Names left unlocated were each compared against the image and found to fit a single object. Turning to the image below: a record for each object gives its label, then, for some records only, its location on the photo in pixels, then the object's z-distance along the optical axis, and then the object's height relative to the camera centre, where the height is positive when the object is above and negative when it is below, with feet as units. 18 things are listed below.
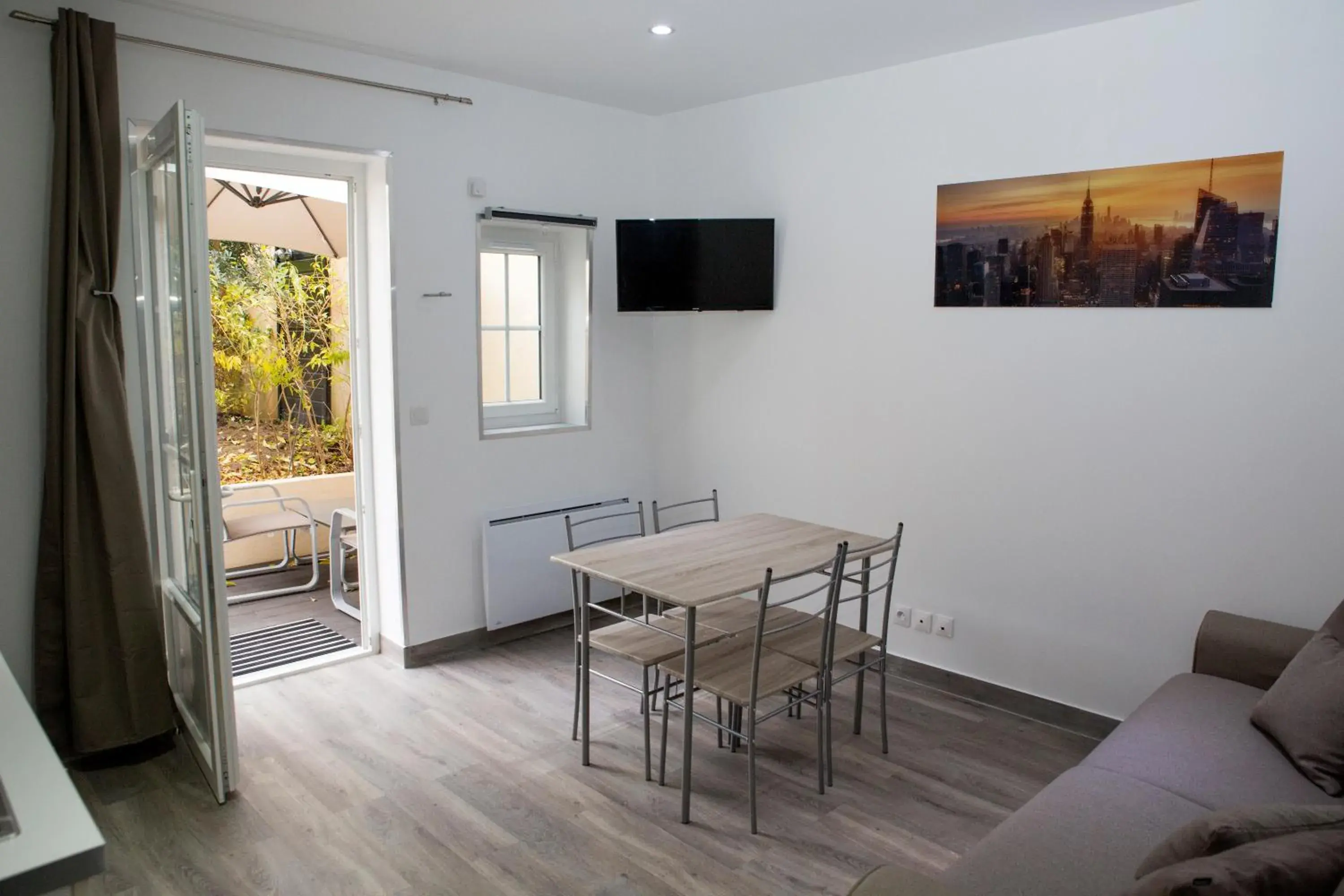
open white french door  8.78 -0.90
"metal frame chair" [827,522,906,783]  10.32 -3.33
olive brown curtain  9.84 -1.38
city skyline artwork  9.93 +1.43
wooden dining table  9.23 -2.38
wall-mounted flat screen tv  14.29 +1.39
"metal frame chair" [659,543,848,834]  9.16 -3.47
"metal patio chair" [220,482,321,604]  16.74 -3.38
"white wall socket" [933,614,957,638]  12.84 -3.88
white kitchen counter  3.80 -2.16
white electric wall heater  14.42 -3.48
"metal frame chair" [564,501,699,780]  10.24 -3.43
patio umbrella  17.51 +2.63
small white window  14.82 +0.40
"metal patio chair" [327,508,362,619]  16.10 -3.73
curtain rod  9.59 +3.58
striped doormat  13.83 -4.78
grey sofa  6.25 -3.54
